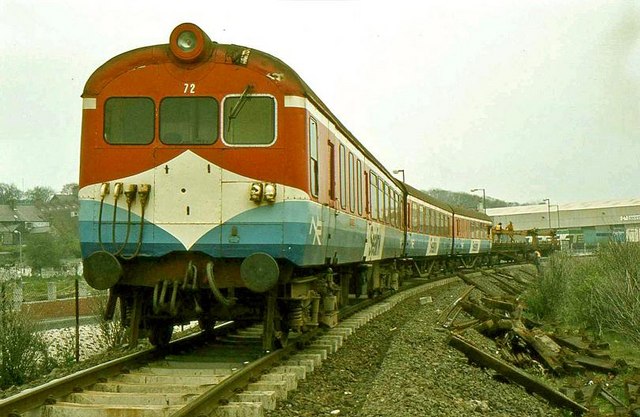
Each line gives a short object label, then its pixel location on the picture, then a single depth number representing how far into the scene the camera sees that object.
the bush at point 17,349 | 12.71
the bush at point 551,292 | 18.53
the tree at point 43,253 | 33.66
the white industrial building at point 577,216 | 86.19
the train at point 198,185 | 7.94
